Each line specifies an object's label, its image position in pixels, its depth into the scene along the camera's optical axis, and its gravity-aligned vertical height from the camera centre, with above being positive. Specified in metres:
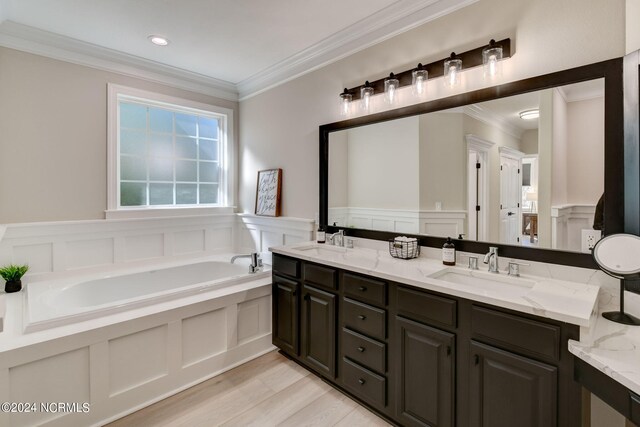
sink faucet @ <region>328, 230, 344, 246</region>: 2.67 -0.23
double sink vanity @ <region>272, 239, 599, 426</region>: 1.26 -0.64
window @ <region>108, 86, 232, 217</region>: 3.19 +0.67
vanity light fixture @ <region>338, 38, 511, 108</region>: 1.78 +0.92
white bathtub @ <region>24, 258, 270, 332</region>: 1.95 -0.64
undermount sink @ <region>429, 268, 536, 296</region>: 1.59 -0.38
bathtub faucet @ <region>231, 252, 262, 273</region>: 2.95 -0.51
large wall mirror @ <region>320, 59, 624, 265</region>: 1.49 +0.28
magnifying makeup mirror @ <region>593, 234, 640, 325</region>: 1.23 -0.19
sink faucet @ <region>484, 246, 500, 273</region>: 1.75 -0.27
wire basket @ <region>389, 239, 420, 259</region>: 2.12 -0.25
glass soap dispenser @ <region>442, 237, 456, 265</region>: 1.92 -0.26
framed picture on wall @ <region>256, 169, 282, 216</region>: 3.37 +0.22
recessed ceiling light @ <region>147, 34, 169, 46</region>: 2.66 +1.49
